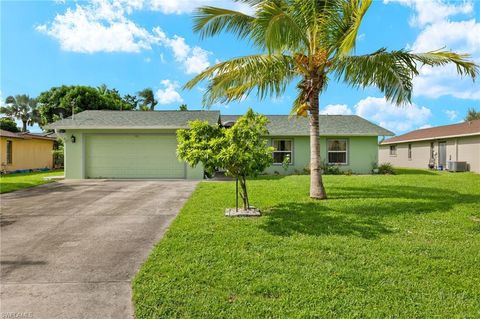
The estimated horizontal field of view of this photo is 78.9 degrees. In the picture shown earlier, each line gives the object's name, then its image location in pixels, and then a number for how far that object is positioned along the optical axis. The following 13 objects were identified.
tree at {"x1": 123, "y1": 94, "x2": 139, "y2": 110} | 45.69
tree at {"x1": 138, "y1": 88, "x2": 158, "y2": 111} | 45.47
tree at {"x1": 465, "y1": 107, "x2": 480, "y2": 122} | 45.14
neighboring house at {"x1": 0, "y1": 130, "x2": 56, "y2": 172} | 20.23
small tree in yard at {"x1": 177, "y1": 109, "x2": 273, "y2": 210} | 6.39
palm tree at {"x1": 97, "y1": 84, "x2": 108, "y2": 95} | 39.34
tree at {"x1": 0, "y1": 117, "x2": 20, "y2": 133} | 32.79
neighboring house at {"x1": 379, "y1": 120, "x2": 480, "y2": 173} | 19.83
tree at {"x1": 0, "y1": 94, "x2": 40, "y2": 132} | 52.56
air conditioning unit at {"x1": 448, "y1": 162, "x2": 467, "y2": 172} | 19.83
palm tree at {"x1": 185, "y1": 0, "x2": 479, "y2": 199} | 8.09
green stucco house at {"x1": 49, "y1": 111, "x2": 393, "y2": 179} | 15.54
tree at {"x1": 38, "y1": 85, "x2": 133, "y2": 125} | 32.91
